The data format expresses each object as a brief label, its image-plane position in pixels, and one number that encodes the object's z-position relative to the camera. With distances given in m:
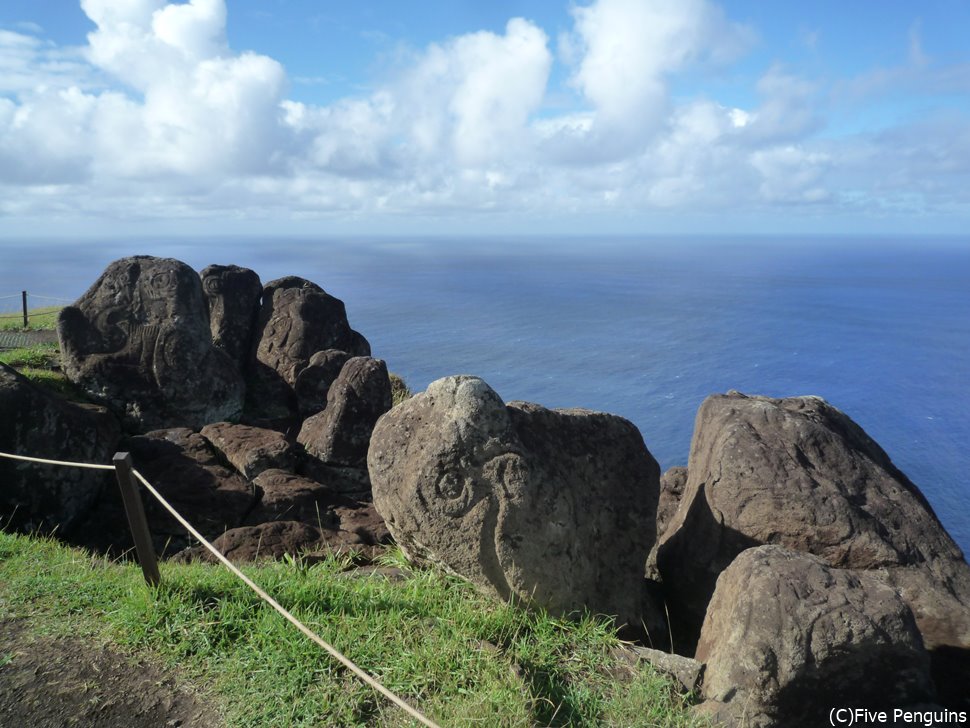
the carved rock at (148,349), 16.06
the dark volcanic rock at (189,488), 11.10
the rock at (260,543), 8.64
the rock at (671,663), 5.88
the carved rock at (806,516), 7.66
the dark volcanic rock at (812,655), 5.52
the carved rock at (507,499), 6.55
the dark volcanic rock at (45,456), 10.31
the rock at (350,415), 15.05
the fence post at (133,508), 6.00
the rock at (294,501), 11.38
